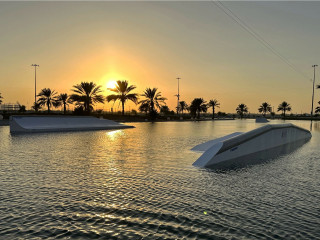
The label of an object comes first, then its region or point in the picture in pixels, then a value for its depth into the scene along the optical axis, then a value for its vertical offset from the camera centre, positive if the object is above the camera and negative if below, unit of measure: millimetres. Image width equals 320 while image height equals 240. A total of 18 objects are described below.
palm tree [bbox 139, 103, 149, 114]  72250 +1839
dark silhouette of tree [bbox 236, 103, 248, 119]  164625 +4697
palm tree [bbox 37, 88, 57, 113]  74938 +4241
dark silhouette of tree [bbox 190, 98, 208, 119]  95438 +3251
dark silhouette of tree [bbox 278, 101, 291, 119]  149400 +5898
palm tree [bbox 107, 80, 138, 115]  62000 +4776
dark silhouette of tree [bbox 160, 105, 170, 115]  117375 +1759
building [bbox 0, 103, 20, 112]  66606 +788
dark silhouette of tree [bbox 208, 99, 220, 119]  118306 +5058
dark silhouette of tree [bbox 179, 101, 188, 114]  134900 +4885
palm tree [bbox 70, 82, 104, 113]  57497 +3712
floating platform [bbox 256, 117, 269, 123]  70162 -1272
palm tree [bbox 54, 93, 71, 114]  78562 +4183
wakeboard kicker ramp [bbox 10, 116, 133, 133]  27672 -1550
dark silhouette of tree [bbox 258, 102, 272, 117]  168775 +5179
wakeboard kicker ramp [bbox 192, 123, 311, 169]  10711 -1776
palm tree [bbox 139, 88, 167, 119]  71750 +4192
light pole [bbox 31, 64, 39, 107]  66188 +9016
